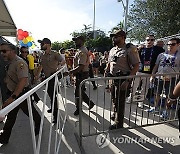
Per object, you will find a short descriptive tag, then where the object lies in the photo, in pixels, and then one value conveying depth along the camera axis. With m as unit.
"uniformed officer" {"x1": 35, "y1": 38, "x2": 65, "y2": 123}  3.88
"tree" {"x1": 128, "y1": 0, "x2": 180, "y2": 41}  18.38
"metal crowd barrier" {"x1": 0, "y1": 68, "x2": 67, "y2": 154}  0.91
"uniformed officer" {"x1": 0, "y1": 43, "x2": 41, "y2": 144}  2.85
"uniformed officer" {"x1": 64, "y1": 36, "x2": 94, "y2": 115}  4.11
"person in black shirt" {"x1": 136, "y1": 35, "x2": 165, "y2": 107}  4.79
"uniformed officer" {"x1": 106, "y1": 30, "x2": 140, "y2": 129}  3.20
